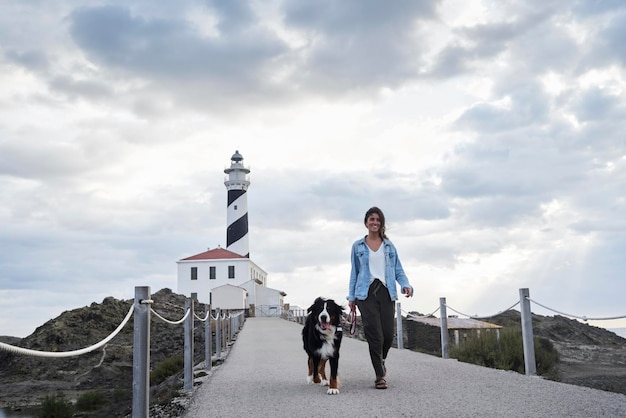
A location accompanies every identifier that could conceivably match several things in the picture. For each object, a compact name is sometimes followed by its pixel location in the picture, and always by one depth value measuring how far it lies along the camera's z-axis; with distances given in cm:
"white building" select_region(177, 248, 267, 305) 5703
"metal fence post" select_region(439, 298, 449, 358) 1177
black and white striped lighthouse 5903
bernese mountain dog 657
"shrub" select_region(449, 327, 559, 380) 1065
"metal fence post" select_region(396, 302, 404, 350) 1448
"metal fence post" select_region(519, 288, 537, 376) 826
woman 678
